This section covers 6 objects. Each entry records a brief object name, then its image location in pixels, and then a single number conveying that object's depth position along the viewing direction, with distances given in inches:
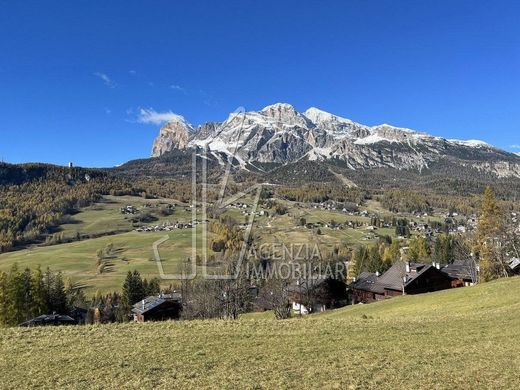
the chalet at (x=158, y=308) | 3867.4
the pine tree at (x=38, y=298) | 3769.7
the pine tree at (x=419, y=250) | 5974.4
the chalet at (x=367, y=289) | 3668.8
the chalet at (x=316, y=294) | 3408.0
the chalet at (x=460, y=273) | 3767.2
